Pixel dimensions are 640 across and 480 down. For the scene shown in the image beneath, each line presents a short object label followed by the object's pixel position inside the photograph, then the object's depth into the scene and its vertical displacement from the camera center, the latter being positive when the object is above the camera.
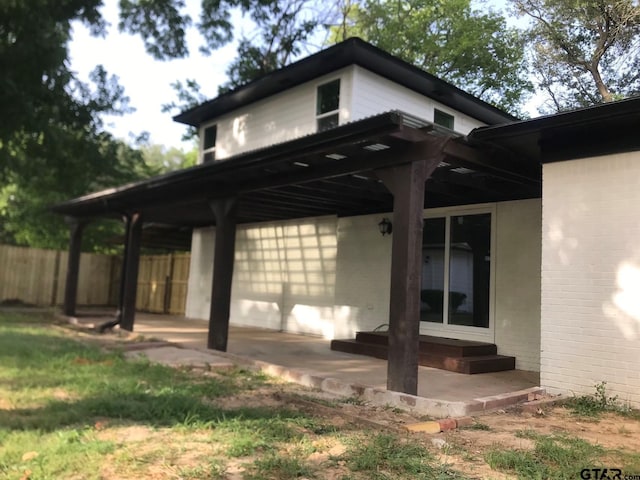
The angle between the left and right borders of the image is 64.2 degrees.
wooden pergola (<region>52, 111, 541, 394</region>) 5.73 +1.71
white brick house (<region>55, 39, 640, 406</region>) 5.73 +1.49
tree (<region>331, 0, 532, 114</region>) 20.17 +10.09
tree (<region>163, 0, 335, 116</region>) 20.92 +9.79
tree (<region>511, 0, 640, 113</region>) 16.78 +8.86
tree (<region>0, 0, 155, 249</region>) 10.23 +4.17
